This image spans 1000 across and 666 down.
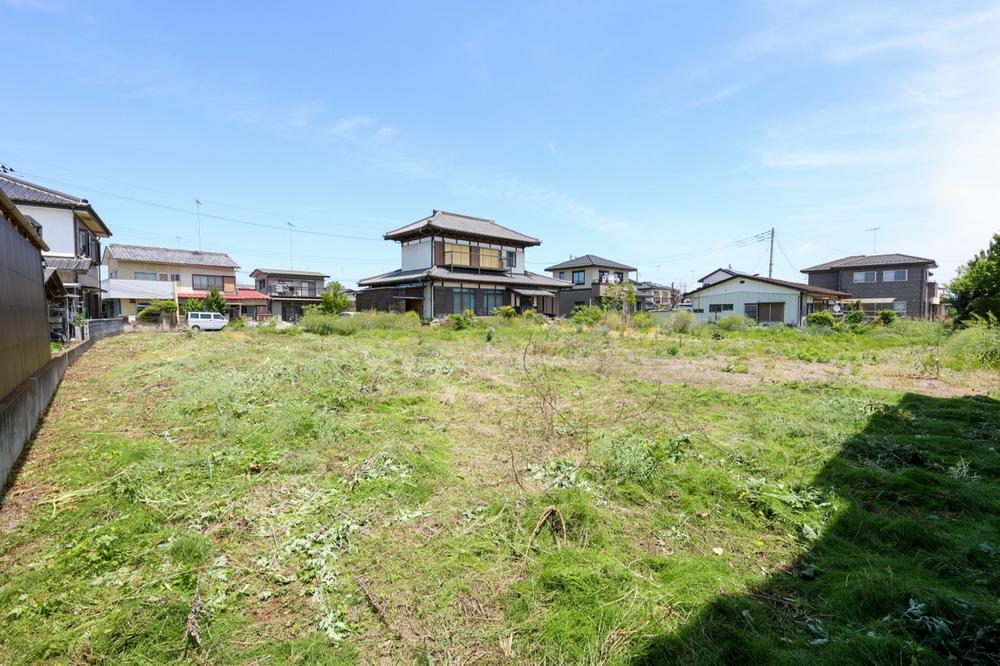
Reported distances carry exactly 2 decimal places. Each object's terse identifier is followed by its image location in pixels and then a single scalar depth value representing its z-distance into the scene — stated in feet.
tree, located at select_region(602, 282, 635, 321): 90.86
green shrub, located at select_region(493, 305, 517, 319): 74.10
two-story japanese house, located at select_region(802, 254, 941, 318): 102.22
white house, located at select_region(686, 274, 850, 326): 86.12
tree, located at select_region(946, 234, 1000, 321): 51.13
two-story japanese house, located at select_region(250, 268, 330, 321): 131.34
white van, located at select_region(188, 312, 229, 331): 76.28
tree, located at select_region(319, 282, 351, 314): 72.64
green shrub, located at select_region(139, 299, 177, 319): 86.74
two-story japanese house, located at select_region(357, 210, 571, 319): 77.82
